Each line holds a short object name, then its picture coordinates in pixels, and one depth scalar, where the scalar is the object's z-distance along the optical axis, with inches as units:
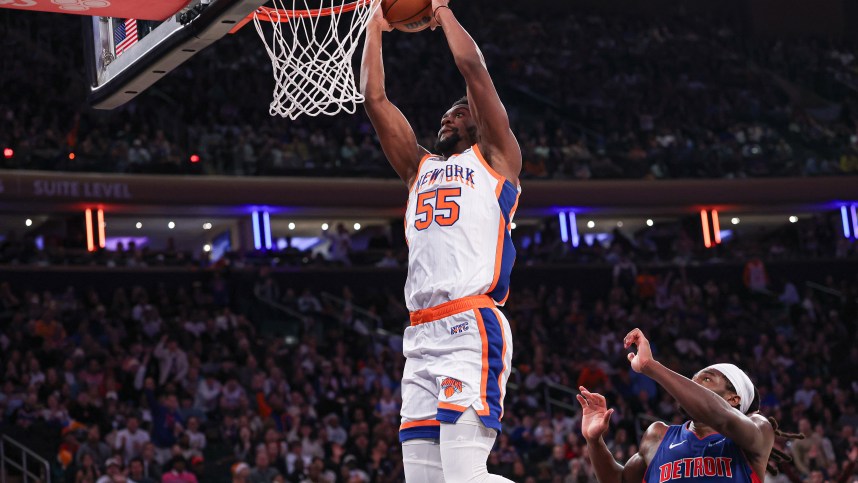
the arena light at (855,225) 1045.3
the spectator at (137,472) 460.8
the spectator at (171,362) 605.0
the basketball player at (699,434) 162.6
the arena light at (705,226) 1045.2
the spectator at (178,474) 470.6
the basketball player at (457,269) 161.9
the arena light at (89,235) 871.7
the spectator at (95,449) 482.3
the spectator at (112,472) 441.4
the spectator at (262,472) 479.8
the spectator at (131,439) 502.6
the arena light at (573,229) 1021.7
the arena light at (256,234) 946.7
